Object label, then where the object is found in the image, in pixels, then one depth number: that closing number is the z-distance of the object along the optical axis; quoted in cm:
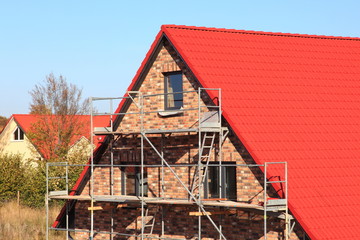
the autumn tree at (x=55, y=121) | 4906
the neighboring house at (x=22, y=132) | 5191
